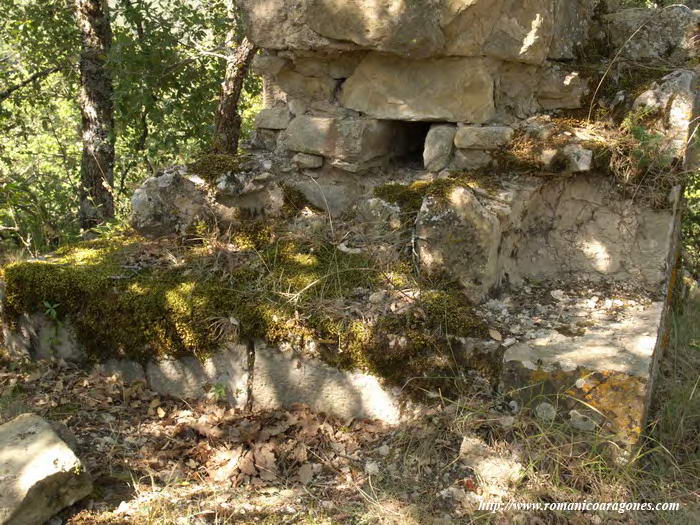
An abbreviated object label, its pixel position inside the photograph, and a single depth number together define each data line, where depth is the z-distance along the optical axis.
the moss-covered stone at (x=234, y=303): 2.94
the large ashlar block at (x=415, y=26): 3.32
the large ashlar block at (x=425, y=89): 3.58
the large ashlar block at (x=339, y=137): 3.74
